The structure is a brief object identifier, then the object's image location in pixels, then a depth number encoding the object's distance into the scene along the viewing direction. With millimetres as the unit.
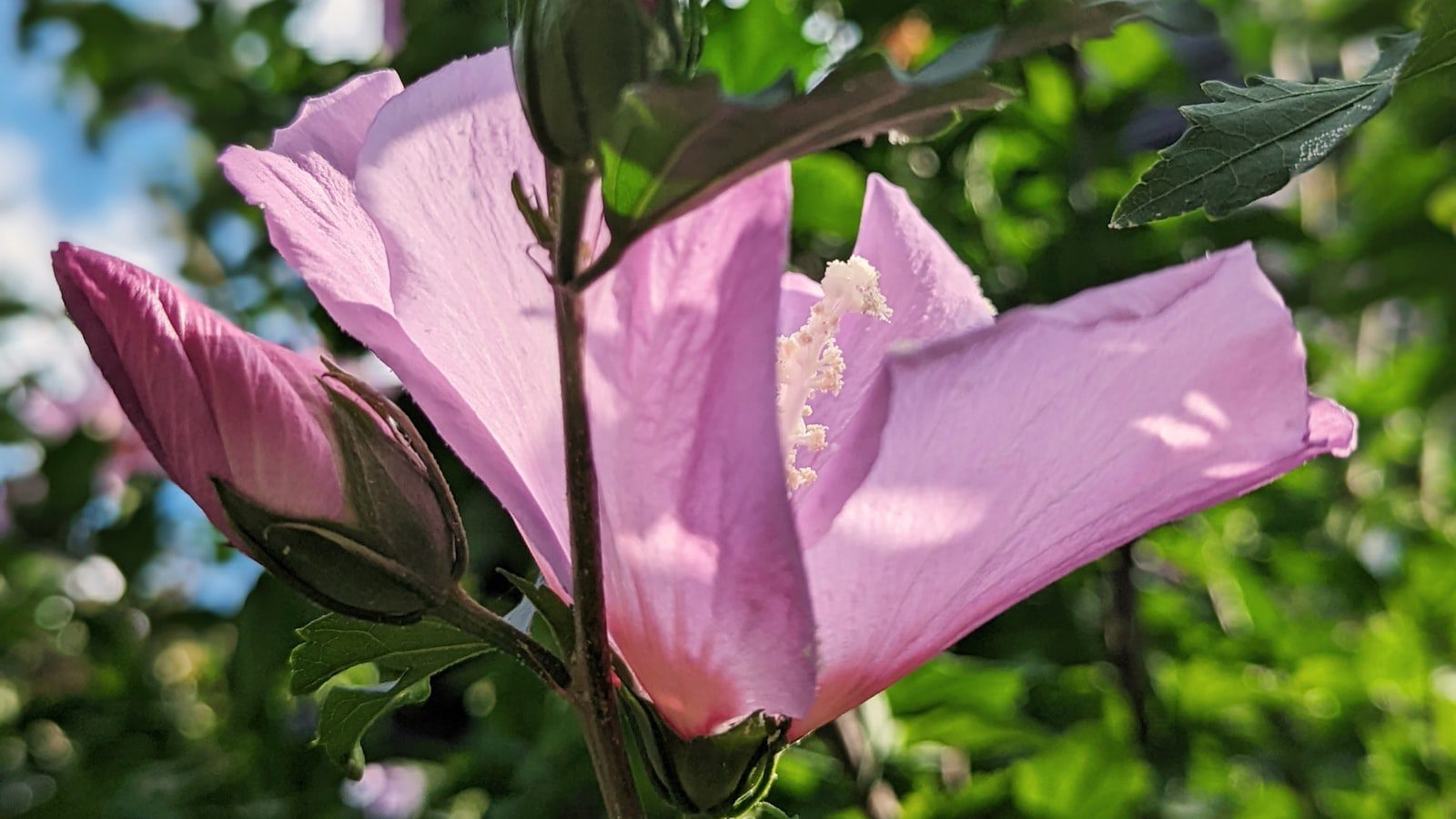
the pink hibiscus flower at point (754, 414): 234
